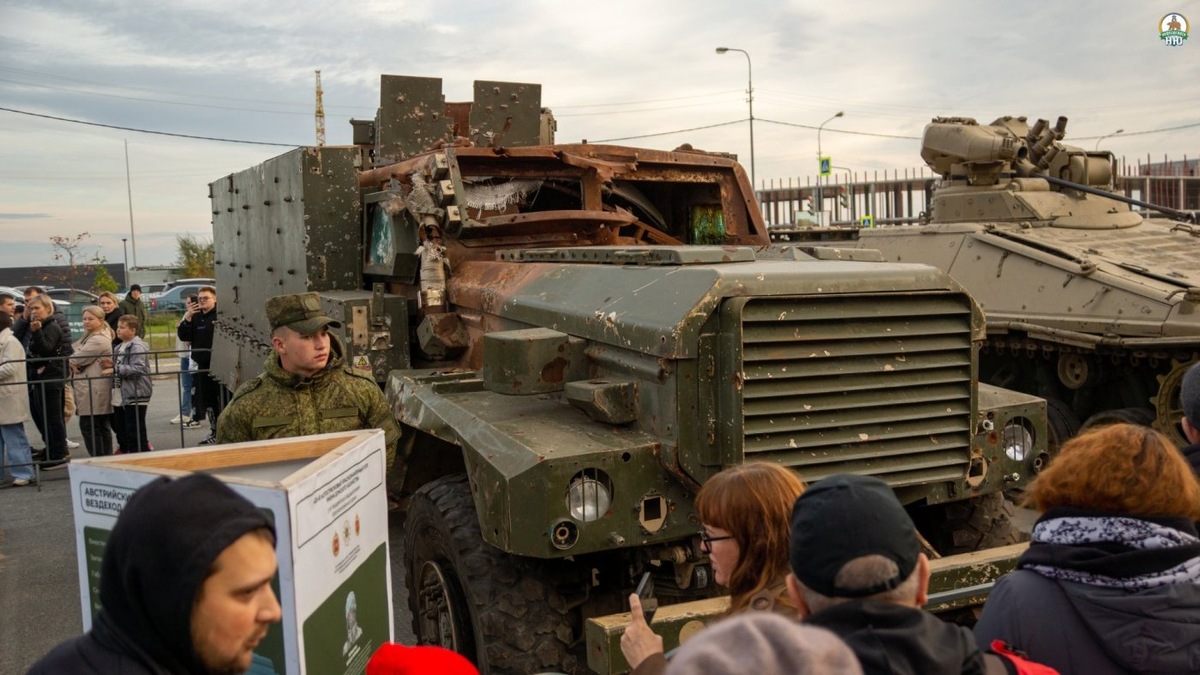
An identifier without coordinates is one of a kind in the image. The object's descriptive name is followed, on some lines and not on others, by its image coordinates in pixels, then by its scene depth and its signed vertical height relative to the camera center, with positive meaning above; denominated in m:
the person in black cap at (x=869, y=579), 1.75 -0.54
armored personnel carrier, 8.67 -0.19
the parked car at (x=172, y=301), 29.33 -0.62
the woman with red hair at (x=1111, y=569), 2.30 -0.69
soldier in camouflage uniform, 3.98 -0.44
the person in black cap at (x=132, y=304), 13.25 -0.31
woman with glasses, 2.46 -0.62
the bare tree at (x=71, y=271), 31.67 +0.36
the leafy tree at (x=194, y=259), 44.71 +0.80
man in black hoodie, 1.67 -0.48
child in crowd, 9.38 -0.78
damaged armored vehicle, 3.81 -0.59
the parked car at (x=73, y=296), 25.07 -0.37
